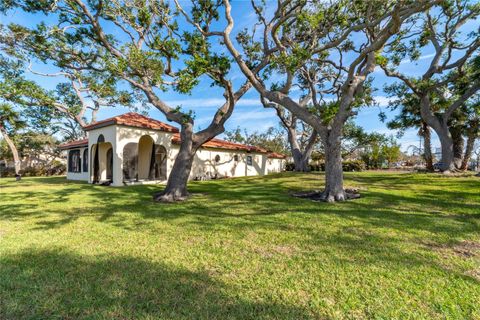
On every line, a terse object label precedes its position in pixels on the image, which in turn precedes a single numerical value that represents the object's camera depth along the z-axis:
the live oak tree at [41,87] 10.45
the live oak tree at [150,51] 9.13
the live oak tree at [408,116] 18.27
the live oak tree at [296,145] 20.44
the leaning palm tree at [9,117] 18.16
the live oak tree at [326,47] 8.62
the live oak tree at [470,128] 18.31
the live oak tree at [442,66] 13.27
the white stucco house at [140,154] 14.16
